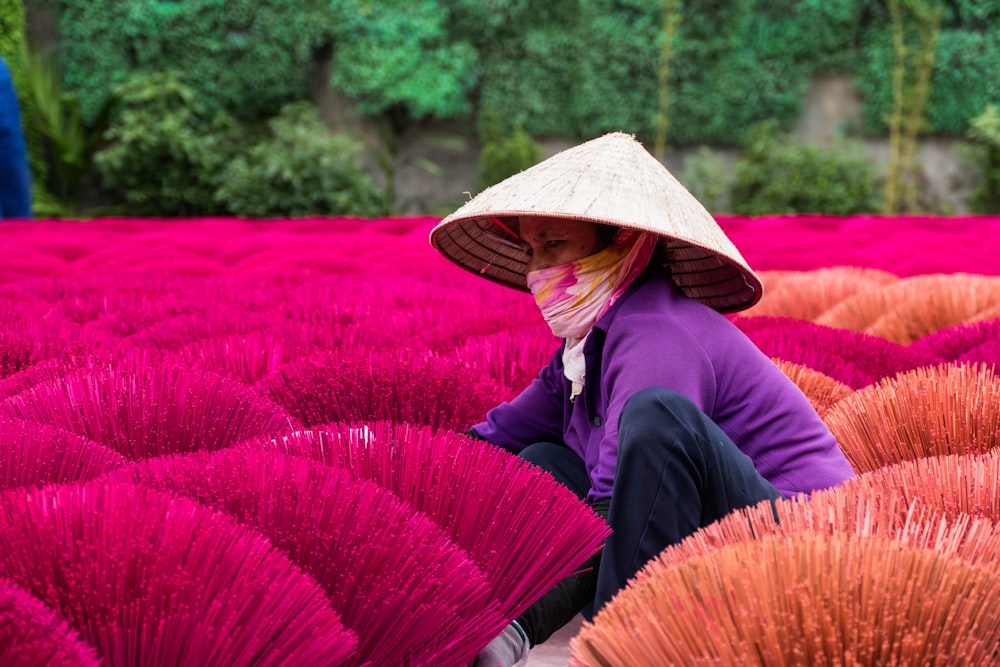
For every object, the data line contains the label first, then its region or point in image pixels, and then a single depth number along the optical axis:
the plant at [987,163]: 25.20
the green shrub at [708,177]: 26.07
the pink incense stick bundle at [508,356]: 3.95
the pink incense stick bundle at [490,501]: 2.32
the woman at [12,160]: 11.03
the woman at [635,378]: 2.47
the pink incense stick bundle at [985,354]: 3.82
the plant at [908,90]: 25.72
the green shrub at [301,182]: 23.30
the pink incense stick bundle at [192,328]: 4.28
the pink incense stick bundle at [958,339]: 4.16
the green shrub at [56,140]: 23.97
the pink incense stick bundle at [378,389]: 3.26
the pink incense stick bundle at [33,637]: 1.67
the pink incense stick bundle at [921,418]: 2.80
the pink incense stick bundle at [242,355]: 3.69
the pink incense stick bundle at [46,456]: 2.36
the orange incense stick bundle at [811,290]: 5.96
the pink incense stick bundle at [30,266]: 6.80
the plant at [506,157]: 24.04
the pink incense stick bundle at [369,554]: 2.04
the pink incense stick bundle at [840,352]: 3.93
